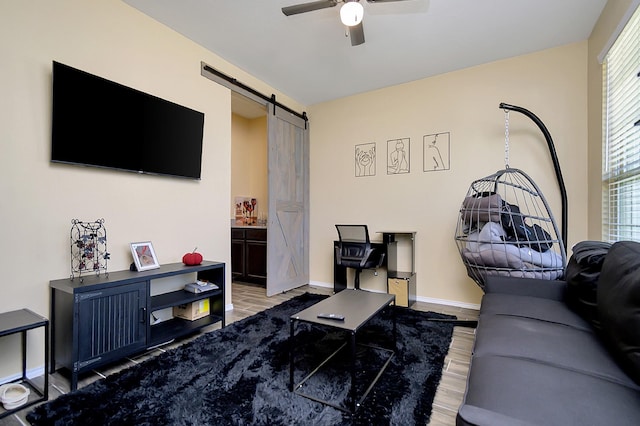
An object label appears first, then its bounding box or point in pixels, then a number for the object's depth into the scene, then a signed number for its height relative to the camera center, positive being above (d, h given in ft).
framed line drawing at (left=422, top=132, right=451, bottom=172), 12.68 +2.75
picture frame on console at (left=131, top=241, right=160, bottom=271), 8.32 -1.30
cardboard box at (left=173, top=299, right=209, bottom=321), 9.49 -3.27
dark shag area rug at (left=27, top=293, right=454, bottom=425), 5.30 -3.75
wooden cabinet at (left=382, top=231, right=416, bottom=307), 12.14 -2.41
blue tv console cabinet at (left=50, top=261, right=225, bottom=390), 6.31 -2.54
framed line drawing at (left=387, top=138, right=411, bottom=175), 13.64 +2.73
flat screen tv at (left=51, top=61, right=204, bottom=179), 7.12 +2.40
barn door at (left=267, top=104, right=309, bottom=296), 13.74 +0.55
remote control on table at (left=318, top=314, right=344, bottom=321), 6.09 -2.22
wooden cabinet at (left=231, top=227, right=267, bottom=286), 15.56 -2.32
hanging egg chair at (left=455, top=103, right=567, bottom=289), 7.97 -0.75
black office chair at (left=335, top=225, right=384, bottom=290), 11.93 -1.58
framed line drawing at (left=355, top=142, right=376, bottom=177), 14.56 +2.73
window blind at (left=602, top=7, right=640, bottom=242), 6.92 +2.05
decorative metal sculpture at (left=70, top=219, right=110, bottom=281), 7.45 -0.94
